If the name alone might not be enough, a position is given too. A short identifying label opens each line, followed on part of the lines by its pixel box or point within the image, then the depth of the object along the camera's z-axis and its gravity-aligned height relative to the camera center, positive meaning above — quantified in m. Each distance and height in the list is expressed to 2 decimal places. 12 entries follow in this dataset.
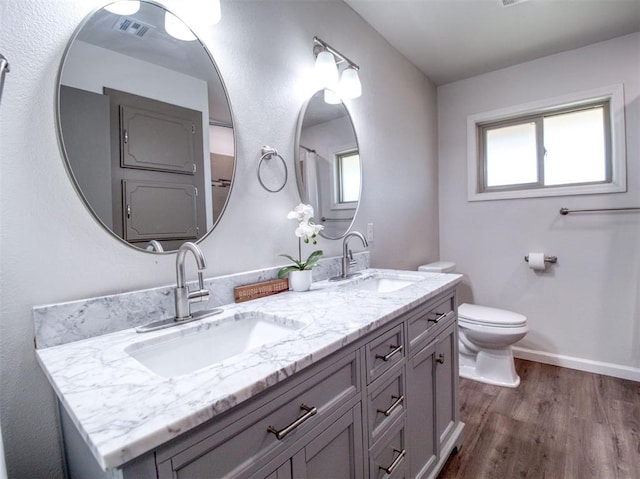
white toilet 2.09 -0.75
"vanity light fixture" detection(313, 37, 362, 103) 1.58 +0.86
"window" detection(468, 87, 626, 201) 2.36 +0.69
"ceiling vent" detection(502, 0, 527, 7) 1.86 +1.37
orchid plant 1.37 +0.04
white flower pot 1.33 -0.17
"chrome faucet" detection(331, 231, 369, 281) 1.65 -0.10
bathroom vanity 0.48 -0.30
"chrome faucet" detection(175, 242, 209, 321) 0.93 -0.15
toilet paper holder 2.50 -0.20
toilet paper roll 2.49 -0.22
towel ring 1.34 +0.37
